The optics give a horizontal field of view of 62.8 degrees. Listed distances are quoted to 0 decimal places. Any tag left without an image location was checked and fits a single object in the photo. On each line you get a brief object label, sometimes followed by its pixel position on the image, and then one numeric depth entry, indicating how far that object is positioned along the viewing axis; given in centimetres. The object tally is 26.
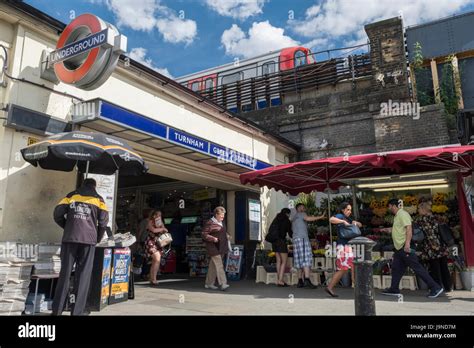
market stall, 786
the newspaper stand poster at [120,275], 634
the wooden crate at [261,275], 998
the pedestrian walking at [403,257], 691
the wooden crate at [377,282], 845
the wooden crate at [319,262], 966
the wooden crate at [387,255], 883
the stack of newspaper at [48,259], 543
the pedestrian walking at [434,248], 756
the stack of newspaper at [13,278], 497
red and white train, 1644
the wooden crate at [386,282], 838
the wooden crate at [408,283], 826
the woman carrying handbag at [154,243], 855
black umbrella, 524
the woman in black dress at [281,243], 909
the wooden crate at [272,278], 979
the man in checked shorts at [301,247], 873
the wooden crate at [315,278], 931
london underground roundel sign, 617
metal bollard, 416
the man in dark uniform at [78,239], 505
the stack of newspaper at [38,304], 530
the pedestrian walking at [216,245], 817
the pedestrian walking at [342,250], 702
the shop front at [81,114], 596
